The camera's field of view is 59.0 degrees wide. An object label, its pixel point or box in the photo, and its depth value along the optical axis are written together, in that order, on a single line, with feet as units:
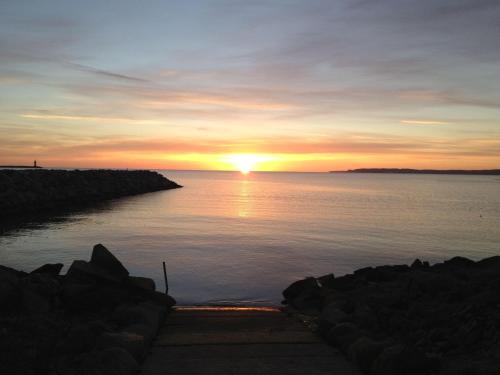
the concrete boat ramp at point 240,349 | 20.36
